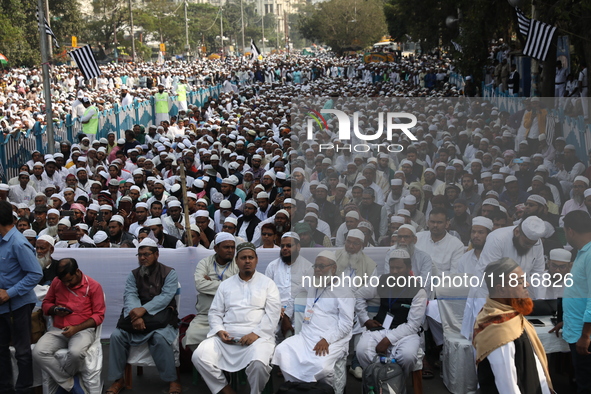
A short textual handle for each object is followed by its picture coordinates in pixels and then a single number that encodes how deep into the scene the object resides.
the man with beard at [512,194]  8.50
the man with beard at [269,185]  9.63
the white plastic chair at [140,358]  5.64
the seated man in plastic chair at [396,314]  5.30
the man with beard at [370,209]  8.45
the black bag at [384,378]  4.96
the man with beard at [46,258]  6.21
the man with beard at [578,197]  7.76
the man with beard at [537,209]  6.98
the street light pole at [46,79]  12.99
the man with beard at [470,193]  8.49
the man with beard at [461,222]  7.41
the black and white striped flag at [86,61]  15.01
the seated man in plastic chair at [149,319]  5.58
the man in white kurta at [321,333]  5.16
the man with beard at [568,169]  9.30
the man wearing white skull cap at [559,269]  5.28
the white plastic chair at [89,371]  5.40
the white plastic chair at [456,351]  5.27
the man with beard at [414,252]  5.93
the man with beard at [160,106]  21.56
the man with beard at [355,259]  5.94
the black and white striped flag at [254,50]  41.56
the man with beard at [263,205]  8.81
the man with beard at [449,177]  9.30
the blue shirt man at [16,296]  5.26
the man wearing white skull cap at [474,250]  5.91
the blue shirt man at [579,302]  4.59
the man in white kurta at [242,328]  5.27
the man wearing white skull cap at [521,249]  5.59
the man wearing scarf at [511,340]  4.03
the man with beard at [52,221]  8.19
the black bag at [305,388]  4.95
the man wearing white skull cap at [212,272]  5.86
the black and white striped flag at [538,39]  13.09
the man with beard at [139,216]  8.20
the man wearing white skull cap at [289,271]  6.04
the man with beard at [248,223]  7.98
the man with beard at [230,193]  9.28
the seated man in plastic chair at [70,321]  5.35
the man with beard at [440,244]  6.32
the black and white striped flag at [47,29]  13.46
